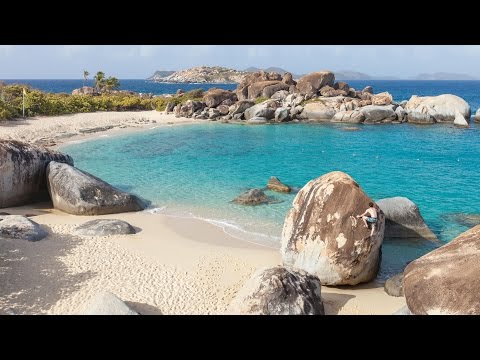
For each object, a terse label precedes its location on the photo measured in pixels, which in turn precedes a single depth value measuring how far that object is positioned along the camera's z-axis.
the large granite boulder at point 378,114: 45.47
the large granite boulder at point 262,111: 46.56
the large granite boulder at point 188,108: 48.91
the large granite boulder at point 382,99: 49.10
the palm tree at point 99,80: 67.19
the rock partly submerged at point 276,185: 20.12
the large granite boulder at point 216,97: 51.06
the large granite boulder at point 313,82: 52.42
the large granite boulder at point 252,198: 18.00
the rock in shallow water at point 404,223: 14.45
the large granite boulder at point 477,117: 47.13
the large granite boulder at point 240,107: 48.03
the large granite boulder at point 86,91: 66.80
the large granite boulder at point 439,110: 45.56
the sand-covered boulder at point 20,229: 12.59
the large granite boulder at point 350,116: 45.66
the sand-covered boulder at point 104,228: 13.76
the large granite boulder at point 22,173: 16.30
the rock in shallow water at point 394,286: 10.53
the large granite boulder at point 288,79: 55.84
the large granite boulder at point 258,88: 54.16
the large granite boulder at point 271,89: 53.81
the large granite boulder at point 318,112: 47.12
